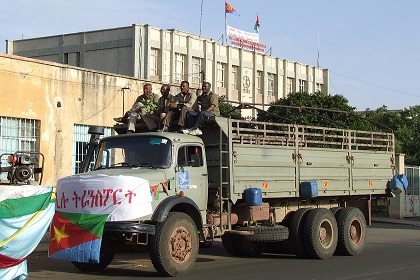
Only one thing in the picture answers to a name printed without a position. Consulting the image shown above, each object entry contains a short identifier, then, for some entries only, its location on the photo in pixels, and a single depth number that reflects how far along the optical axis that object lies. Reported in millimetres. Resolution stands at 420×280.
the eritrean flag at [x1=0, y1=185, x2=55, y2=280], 8898
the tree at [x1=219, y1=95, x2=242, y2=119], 30641
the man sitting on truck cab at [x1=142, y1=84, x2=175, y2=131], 12430
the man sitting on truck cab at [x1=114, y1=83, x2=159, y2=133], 12523
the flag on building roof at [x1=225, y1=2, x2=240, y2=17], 53375
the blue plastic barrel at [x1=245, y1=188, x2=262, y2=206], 12484
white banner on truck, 10367
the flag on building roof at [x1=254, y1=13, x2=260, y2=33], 56919
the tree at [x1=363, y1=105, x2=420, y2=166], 46688
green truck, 10891
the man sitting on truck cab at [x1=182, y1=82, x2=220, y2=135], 12203
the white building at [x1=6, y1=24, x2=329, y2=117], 43531
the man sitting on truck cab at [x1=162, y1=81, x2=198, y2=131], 12289
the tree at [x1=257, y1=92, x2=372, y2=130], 25906
